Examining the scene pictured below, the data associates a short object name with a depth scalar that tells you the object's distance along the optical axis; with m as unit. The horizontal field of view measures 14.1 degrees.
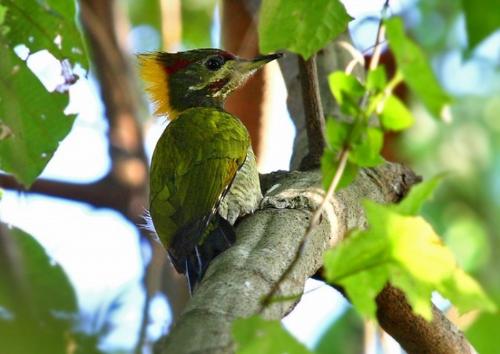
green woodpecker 8.41
